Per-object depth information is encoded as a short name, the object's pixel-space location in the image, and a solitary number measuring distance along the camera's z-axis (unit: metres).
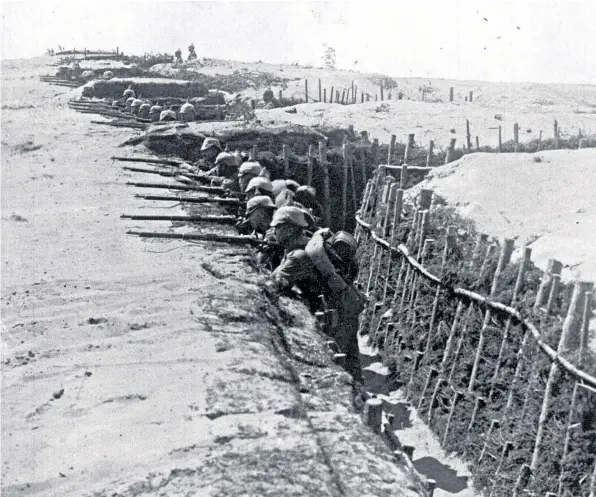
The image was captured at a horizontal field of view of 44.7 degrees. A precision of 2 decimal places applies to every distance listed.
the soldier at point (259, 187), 10.74
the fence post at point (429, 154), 17.25
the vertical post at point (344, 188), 17.33
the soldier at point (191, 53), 49.10
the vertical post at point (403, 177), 14.15
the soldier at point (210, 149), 15.52
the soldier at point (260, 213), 9.57
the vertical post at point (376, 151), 17.48
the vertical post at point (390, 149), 17.17
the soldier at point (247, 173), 12.05
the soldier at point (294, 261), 7.50
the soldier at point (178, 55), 47.30
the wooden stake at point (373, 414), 4.83
